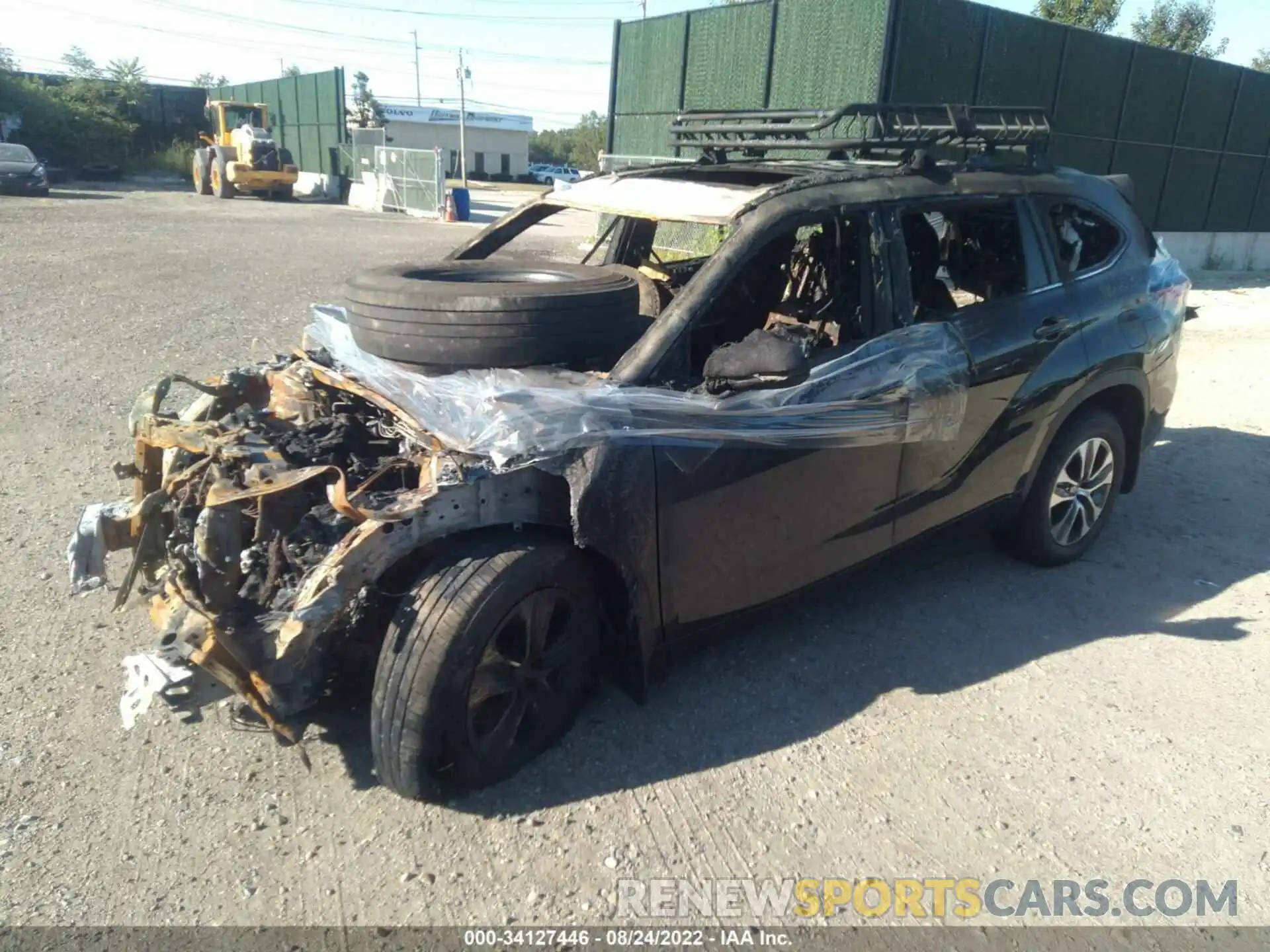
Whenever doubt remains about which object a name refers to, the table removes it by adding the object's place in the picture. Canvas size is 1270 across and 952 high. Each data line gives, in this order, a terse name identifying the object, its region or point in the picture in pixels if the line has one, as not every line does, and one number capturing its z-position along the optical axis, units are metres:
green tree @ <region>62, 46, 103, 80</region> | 45.34
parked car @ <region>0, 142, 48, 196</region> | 25.45
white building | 66.12
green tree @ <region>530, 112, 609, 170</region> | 77.69
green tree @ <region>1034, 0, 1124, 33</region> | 22.50
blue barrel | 25.03
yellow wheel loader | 29.03
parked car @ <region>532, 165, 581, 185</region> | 56.00
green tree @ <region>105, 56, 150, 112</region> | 41.72
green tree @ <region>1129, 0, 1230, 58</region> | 27.28
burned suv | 2.73
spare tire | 3.06
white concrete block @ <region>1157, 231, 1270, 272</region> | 16.08
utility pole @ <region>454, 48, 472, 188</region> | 39.56
